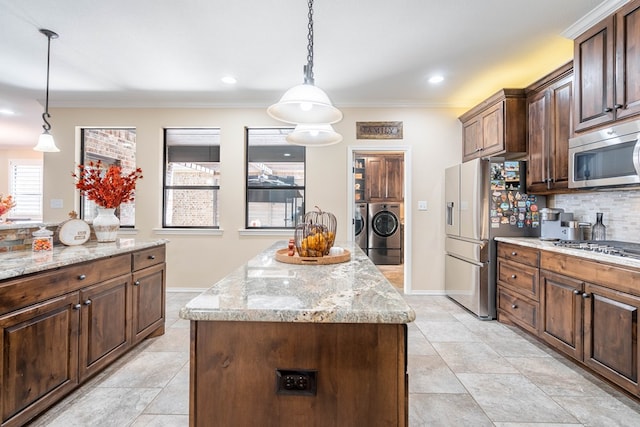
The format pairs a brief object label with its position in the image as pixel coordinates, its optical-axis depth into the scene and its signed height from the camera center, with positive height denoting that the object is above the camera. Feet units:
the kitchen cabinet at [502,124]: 10.16 +3.18
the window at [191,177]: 13.76 +1.65
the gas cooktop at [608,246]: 6.35 -0.68
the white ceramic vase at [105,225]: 7.83 -0.30
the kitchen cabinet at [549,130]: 8.62 +2.59
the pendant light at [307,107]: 4.71 +1.83
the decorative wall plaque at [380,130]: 13.19 +3.67
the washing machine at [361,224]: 20.11 -0.55
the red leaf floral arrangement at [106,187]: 7.55 +0.64
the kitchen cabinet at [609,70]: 6.34 +3.31
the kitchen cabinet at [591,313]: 5.79 -2.11
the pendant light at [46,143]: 9.40 +2.13
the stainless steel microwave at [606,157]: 6.36 +1.39
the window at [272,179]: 13.78 +1.66
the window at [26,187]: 22.48 +1.87
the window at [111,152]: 13.65 +2.79
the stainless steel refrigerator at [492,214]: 10.21 +0.09
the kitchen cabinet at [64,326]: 4.70 -2.13
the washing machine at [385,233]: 20.03 -1.11
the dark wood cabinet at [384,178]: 20.30 +2.50
